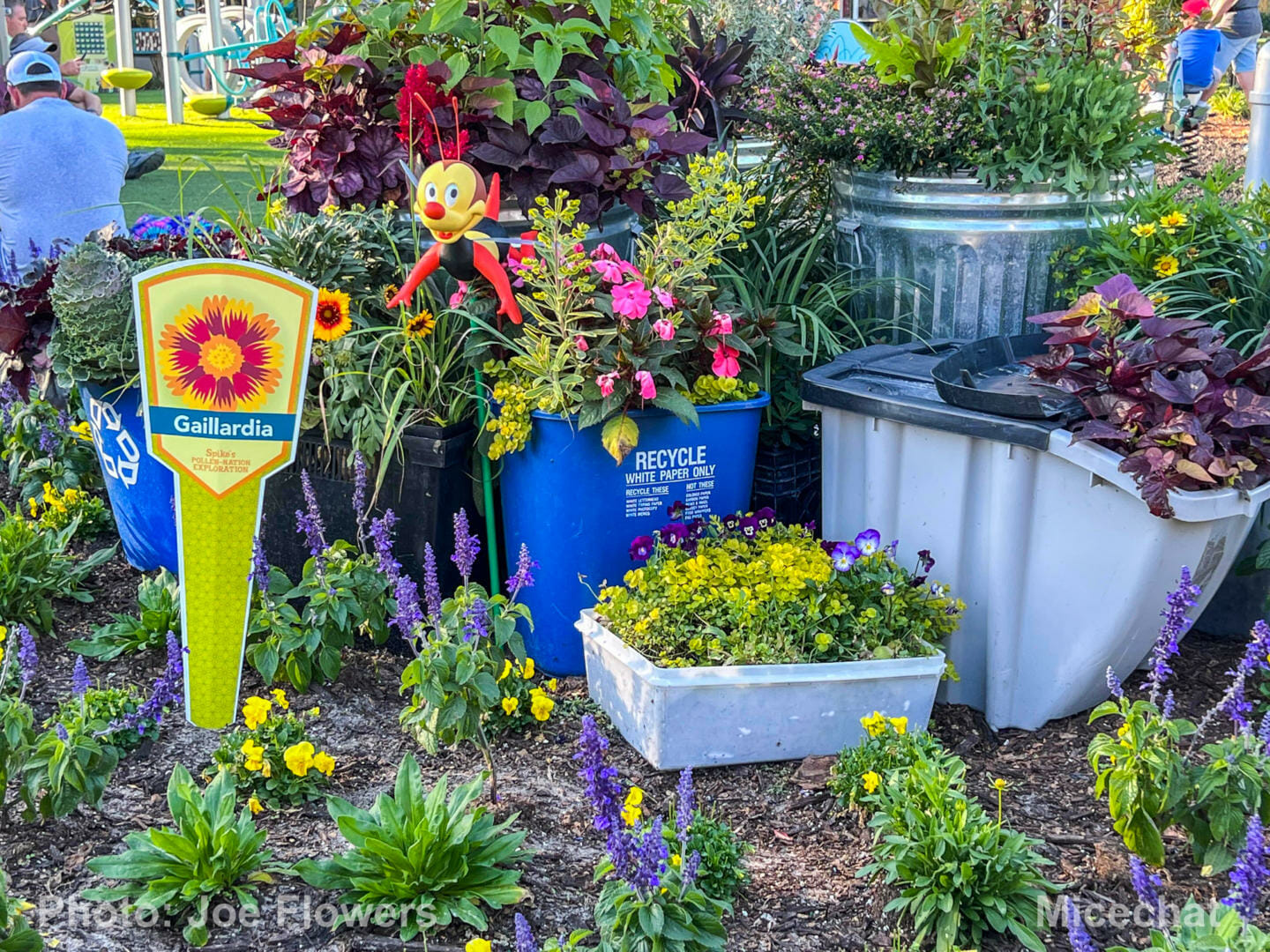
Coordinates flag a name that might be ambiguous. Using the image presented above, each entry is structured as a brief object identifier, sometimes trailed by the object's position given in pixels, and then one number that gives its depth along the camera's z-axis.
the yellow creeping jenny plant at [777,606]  2.65
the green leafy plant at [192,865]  2.11
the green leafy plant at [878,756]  2.41
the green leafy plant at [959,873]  2.05
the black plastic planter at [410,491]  3.04
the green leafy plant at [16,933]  1.87
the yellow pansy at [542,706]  2.68
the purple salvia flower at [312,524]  2.72
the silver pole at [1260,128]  4.50
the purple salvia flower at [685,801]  1.90
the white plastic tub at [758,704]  2.56
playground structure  13.74
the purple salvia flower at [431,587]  2.48
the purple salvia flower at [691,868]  1.92
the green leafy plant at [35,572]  3.17
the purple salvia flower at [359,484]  2.79
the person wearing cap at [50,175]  5.29
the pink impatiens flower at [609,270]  2.80
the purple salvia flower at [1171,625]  2.24
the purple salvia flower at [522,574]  2.54
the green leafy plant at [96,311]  3.26
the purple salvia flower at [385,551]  2.64
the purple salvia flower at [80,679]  2.33
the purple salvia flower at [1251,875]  1.65
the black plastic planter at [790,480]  3.60
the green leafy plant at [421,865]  2.11
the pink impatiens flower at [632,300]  2.77
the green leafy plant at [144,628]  3.06
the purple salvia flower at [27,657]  2.26
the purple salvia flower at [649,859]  1.90
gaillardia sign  2.65
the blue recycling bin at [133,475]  3.33
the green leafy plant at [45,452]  3.94
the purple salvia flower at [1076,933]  1.57
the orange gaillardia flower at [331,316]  2.89
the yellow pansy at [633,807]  2.16
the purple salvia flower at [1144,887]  1.72
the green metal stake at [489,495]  3.01
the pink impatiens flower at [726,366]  2.86
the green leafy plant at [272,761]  2.45
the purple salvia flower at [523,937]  1.63
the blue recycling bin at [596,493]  2.92
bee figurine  2.74
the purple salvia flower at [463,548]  2.56
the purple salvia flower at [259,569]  2.73
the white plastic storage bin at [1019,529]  2.56
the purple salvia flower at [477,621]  2.50
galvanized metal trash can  3.49
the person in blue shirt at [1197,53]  8.27
